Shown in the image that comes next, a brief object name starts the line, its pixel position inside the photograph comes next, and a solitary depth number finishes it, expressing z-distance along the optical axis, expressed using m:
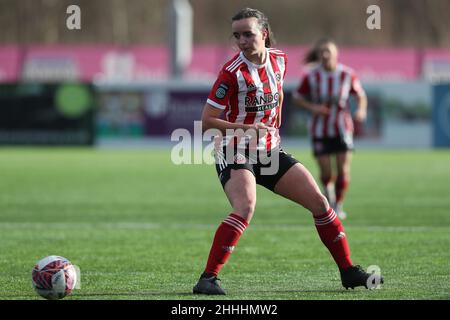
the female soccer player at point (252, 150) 14.25
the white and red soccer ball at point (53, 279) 13.74
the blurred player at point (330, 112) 26.19
